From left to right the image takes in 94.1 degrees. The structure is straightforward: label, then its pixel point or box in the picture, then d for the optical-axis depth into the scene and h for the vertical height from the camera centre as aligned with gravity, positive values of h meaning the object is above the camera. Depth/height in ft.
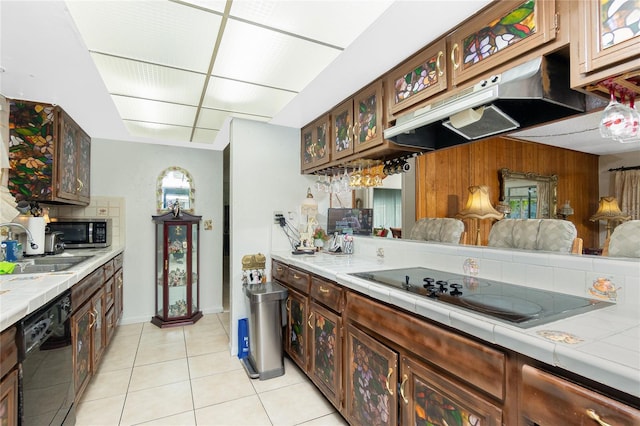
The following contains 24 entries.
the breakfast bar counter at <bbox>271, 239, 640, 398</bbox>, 2.29 -1.13
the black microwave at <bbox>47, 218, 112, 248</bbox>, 10.34 -0.58
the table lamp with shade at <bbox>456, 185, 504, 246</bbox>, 7.28 +0.16
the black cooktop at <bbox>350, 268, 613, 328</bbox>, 3.36 -1.14
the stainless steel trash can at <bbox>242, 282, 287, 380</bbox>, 7.84 -3.12
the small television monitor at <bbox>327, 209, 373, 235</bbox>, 9.66 -0.22
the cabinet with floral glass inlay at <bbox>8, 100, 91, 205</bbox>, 7.79 +1.72
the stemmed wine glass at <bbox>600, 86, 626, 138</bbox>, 3.31 +1.07
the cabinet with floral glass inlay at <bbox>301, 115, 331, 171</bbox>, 8.83 +2.28
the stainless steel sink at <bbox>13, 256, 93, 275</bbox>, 6.64 -1.19
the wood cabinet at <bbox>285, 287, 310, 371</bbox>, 7.49 -3.02
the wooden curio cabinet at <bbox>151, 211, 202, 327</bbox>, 11.91 -2.21
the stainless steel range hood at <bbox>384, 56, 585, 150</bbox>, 3.82 +1.66
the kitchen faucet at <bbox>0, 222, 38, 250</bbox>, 7.46 -0.69
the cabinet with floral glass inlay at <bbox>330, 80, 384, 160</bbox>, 6.62 +2.28
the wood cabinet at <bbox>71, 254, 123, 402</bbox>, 6.19 -2.61
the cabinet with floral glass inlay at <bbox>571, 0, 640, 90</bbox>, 2.93 +1.78
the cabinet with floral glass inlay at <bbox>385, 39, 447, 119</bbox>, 5.01 +2.53
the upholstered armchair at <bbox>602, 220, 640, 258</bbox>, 4.08 -0.38
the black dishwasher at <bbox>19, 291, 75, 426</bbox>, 4.18 -2.42
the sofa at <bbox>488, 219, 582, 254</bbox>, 4.89 -0.37
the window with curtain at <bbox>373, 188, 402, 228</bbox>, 8.51 +0.22
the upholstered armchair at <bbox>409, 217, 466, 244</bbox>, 6.77 -0.38
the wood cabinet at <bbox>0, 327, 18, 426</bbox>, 3.62 -2.06
